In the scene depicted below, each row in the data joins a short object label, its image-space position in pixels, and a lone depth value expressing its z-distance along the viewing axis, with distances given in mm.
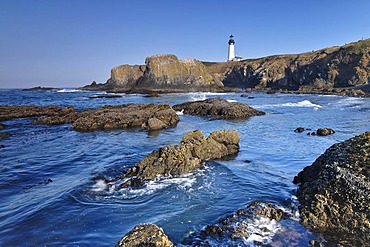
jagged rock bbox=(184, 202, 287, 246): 5430
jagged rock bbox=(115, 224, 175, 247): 4160
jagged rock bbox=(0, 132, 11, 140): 18247
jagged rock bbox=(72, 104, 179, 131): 21469
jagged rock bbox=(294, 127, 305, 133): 18536
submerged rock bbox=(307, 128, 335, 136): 17031
